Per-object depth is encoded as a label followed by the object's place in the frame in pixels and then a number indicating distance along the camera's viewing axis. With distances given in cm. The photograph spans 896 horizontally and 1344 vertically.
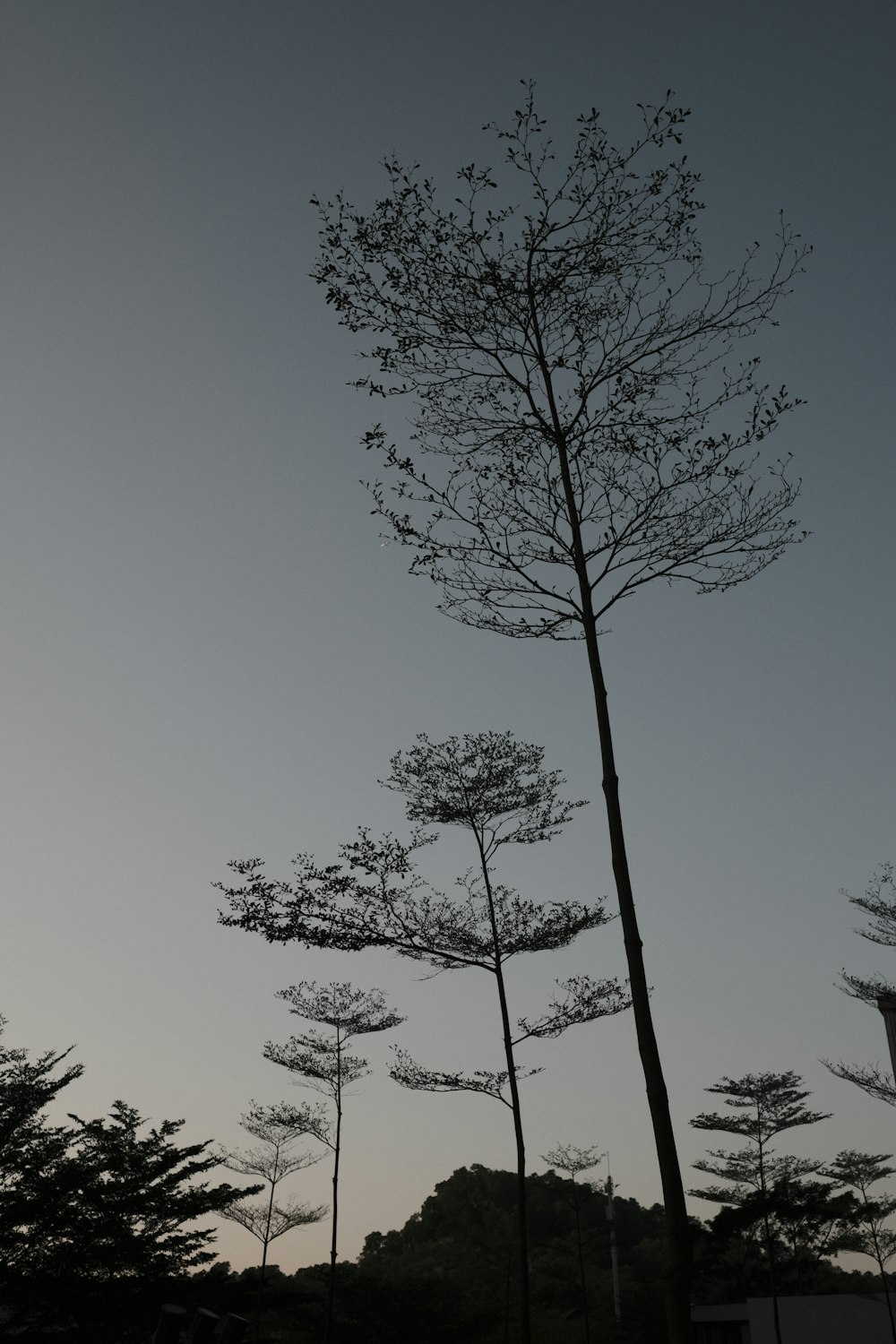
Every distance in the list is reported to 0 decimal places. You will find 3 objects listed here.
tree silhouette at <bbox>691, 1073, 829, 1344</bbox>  2852
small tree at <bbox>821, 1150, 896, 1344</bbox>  2920
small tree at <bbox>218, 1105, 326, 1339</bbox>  2672
